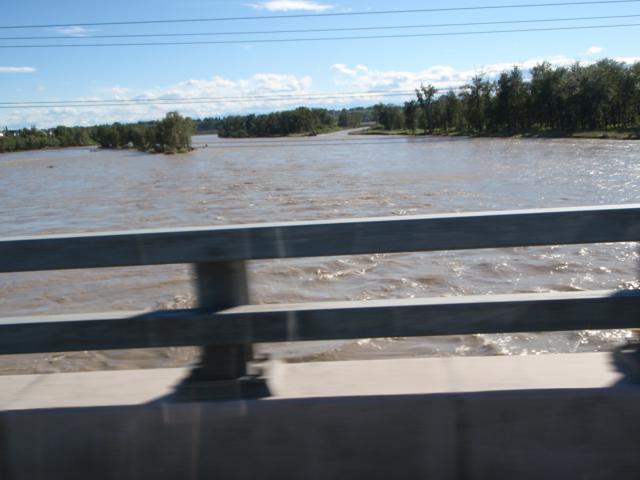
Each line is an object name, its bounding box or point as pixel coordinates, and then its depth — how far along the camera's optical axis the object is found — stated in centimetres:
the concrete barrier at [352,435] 289
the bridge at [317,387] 291
